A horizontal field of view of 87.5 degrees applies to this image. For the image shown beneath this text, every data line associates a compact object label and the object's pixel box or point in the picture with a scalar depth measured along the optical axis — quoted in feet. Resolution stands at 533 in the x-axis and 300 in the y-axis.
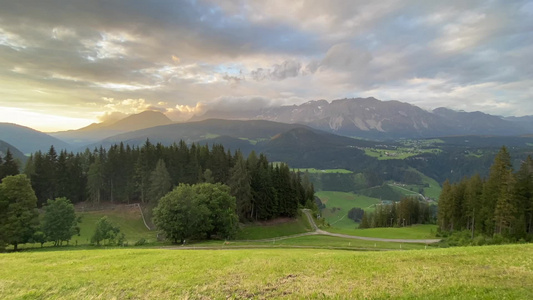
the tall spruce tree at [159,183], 245.24
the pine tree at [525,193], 192.54
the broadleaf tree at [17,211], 139.78
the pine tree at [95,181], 259.80
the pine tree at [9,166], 229.66
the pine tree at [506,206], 185.88
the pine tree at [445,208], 257.75
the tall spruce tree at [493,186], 195.83
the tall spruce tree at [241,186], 253.03
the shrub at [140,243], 160.81
